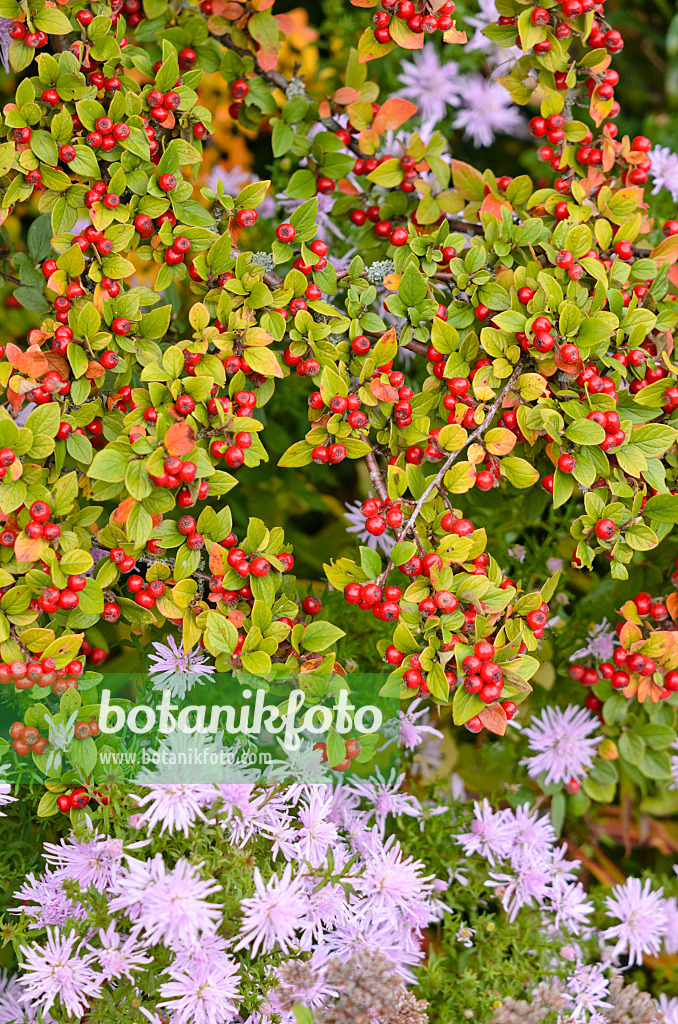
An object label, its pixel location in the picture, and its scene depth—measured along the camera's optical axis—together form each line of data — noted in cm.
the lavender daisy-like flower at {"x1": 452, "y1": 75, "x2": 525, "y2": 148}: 115
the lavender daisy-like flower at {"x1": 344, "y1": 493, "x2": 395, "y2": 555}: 106
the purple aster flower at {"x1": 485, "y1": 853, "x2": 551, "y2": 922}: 103
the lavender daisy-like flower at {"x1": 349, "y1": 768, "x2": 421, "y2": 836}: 103
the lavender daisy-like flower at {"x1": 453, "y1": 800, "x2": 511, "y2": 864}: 103
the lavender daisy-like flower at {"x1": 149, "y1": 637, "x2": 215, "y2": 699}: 100
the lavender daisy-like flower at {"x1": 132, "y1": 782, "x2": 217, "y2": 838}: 97
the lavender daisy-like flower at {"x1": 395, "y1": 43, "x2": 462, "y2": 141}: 113
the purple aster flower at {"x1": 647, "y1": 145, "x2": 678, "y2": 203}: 107
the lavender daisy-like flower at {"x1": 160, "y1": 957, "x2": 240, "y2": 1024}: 95
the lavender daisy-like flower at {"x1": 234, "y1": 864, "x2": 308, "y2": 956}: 96
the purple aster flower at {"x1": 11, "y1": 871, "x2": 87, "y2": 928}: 98
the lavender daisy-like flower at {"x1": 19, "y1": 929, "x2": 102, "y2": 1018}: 96
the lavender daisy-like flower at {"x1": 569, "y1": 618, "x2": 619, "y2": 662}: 106
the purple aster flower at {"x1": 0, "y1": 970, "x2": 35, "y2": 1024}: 100
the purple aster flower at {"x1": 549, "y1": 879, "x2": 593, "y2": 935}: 104
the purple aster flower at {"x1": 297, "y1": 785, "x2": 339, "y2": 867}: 99
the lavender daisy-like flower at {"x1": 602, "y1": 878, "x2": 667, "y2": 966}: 104
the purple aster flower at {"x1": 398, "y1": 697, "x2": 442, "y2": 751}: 103
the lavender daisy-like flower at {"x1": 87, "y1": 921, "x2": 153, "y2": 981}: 96
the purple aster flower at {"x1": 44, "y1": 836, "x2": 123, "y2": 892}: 98
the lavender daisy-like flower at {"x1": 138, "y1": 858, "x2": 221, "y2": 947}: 95
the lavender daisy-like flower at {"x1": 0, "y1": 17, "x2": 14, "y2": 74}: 101
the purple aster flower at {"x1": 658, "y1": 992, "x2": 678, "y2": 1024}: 104
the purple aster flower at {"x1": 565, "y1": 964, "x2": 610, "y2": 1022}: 102
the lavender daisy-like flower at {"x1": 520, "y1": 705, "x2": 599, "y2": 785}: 106
